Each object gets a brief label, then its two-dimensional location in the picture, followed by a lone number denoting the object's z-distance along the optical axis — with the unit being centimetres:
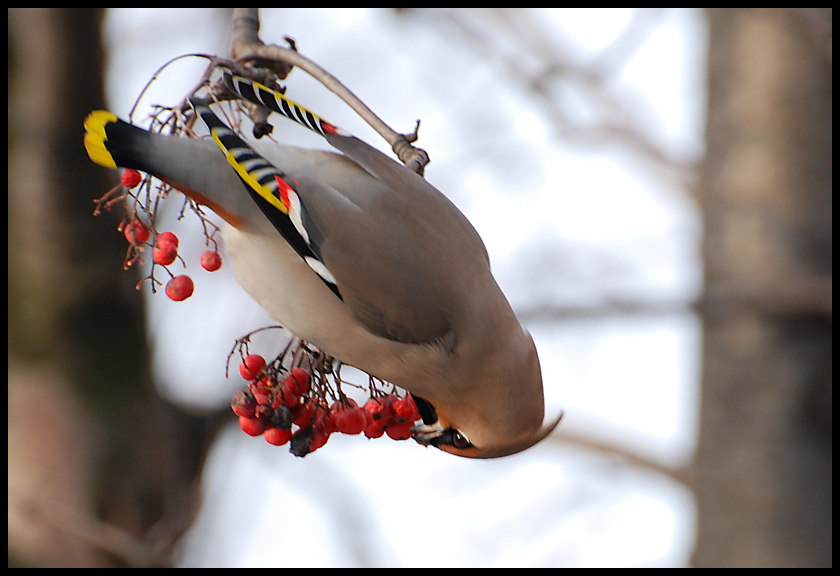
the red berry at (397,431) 478
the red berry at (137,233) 443
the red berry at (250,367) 464
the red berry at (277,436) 433
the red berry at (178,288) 441
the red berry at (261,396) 435
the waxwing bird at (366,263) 418
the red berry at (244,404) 432
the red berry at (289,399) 436
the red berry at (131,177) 452
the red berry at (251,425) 431
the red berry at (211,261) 466
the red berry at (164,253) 449
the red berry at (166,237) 454
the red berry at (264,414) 431
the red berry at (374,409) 470
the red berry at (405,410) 481
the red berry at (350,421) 436
